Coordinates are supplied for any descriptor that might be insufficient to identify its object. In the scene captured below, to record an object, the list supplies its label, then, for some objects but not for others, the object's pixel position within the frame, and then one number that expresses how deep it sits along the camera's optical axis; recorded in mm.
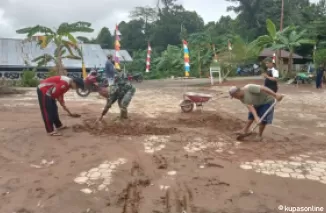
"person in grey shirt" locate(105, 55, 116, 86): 10873
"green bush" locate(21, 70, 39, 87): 17344
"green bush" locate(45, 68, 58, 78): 16859
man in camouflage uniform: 6667
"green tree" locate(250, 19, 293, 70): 17875
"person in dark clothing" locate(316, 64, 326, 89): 16183
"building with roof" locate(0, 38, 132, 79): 22625
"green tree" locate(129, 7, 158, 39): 39312
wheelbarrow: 8062
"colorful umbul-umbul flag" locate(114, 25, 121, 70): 13344
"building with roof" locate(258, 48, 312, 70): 26000
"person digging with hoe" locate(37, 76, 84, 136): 5621
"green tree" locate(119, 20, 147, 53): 38125
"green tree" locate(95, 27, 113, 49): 40678
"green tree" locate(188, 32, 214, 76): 26281
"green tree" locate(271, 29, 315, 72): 17984
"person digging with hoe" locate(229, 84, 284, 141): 5133
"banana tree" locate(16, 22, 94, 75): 15430
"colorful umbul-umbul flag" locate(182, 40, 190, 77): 16375
